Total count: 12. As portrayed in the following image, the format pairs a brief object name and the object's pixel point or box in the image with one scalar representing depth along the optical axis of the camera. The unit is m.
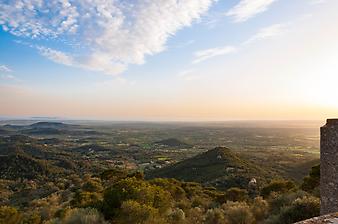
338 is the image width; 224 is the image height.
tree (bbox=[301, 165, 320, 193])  19.72
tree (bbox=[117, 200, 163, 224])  9.48
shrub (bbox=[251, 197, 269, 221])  14.12
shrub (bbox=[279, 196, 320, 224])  11.17
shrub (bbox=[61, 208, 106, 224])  9.40
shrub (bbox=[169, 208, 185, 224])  12.31
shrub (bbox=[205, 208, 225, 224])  13.10
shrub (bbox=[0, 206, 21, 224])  14.41
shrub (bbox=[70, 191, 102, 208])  18.11
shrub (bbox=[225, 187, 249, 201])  21.75
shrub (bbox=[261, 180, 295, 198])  22.42
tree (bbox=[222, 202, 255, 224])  12.97
